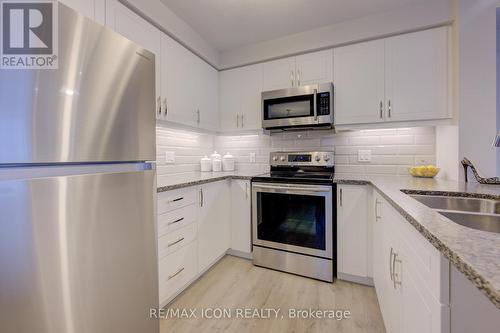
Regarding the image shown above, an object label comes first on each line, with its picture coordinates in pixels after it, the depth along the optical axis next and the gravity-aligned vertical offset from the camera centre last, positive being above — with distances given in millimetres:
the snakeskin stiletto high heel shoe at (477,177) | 1576 -107
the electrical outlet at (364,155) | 2373 +80
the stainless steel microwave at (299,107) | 2182 +573
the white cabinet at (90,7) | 1255 +921
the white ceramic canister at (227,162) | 2836 +28
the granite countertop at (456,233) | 422 -198
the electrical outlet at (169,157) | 2330 +80
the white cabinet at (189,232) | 1609 -576
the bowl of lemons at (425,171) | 1934 -73
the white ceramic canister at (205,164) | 2699 +4
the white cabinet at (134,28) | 1485 +992
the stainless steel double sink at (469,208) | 968 -241
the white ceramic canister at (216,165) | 2779 -9
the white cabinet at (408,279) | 629 -440
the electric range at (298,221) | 1972 -536
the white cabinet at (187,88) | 1971 +770
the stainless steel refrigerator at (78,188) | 700 -82
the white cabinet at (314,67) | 2270 +986
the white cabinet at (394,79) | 1903 +760
